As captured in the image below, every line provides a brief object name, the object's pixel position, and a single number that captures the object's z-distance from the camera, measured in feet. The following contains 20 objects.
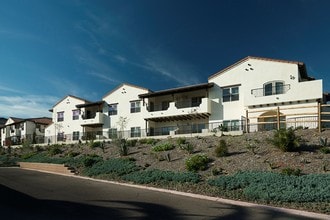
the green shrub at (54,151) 98.17
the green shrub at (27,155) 105.10
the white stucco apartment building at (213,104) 91.56
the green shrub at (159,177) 47.62
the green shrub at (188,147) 65.24
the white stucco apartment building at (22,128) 200.85
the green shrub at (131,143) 85.76
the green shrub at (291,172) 42.28
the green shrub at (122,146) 76.02
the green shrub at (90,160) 72.30
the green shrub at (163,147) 72.13
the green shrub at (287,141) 52.01
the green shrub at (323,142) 52.95
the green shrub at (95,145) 95.28
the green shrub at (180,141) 72.96
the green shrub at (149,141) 86.03
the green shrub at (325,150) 49.73
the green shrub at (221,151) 57.26
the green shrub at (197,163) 52.54
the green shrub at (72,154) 88.38
